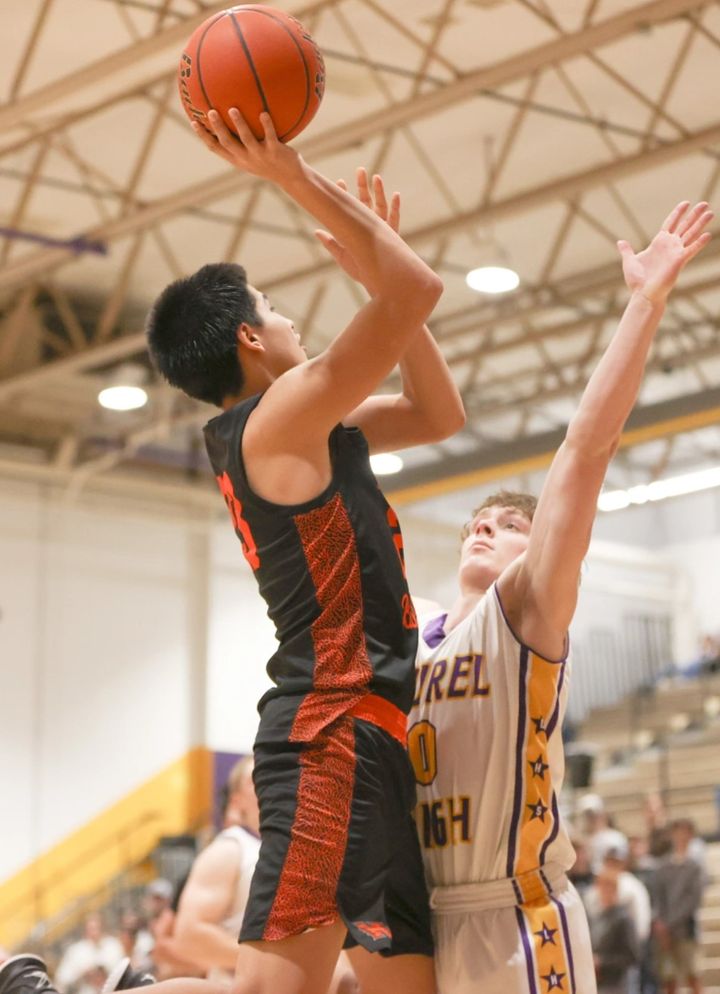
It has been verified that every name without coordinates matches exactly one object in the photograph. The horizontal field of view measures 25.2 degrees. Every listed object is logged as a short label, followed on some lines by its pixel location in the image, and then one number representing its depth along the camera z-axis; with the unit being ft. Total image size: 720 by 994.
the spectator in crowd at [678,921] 42.01
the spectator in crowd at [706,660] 74.59
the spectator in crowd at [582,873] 43.42
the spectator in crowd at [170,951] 20.86
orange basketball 11.37
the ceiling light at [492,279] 40.93
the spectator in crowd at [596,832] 45.29
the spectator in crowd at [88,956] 53.21
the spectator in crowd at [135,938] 50.39
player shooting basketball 10.88
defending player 11.62
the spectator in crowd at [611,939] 38.09
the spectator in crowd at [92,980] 50.55
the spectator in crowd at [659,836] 44.14
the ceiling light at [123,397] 50.80
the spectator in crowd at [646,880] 40.75
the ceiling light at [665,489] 58.70
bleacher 60.23
